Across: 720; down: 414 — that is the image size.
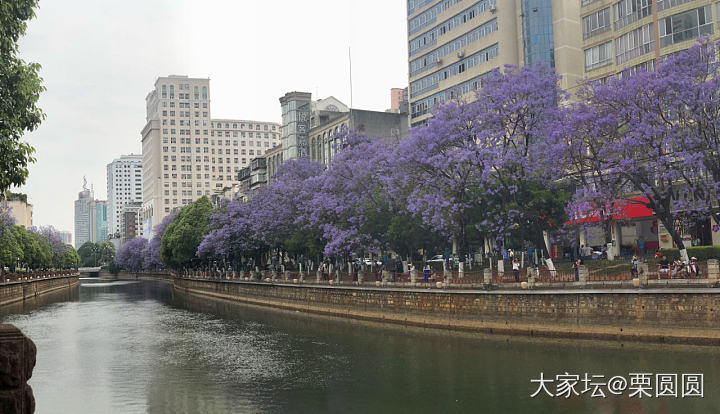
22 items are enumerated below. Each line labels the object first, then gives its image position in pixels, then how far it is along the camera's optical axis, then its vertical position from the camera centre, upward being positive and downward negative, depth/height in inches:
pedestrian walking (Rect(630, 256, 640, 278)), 1357.9 -56.9
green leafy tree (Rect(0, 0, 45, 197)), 703.1 +186.6
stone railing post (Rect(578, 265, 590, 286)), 1400.1 -69.1
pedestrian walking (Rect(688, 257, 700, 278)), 1269.7 -61.7
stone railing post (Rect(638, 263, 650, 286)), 1296.8 -67.5
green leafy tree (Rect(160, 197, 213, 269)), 4286.4 +156.3
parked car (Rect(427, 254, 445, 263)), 2224.4 -42.2
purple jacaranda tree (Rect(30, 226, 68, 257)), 5910.4 +204.5
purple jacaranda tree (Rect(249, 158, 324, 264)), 2753.4 +212.3
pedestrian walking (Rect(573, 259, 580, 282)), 1427.3 -62.0
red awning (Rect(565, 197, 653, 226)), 2245.4 +102.7
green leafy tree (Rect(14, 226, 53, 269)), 4154.3 +92.3
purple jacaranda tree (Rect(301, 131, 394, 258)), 2235.5 +186.9
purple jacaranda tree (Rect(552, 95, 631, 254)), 1562.5 +209.9
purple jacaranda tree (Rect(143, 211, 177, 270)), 5920.8 +69.6
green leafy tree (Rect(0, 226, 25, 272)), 2883.1 +72.3
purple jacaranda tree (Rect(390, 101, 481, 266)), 1814.7 +225.9
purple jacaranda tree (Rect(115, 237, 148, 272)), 7600.4 +62.7
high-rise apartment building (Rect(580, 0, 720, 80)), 2032.5 +698.6
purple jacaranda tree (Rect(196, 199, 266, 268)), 3415.4 +95.9
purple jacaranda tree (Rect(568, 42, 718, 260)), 1418.6 +254.1
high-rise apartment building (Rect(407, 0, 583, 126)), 2721.5 +914.9
